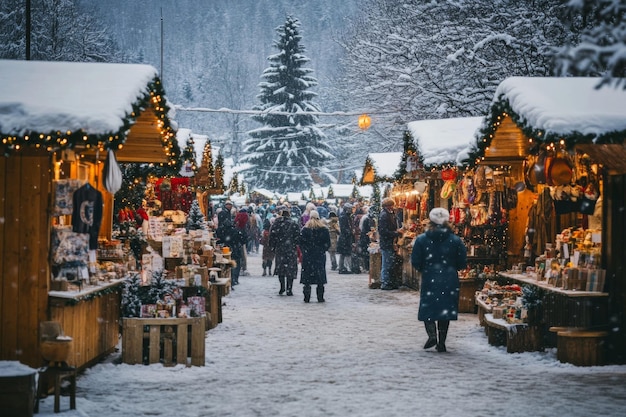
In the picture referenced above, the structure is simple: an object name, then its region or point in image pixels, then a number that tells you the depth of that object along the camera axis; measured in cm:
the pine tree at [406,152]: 1904
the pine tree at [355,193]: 4772
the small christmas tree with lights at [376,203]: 3145
